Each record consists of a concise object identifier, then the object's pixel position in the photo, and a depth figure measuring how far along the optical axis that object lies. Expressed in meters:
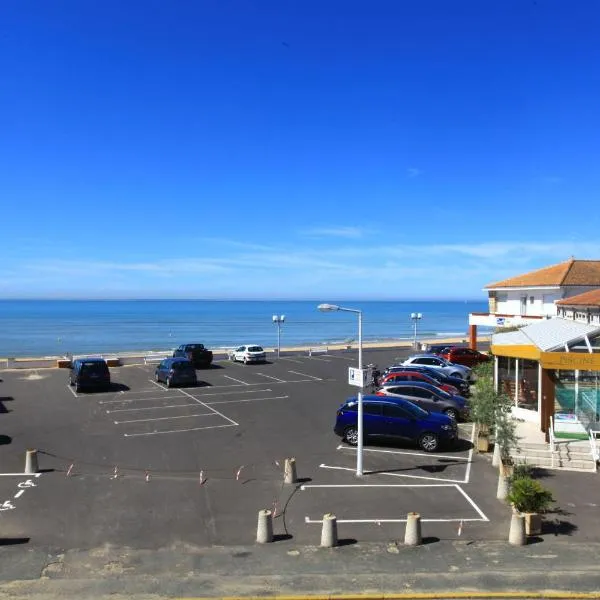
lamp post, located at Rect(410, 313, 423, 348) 56.82
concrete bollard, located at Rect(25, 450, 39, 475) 15.99
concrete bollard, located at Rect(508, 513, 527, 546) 11.47
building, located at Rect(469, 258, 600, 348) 37.53
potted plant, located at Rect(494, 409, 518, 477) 16.58
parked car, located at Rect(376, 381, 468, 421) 23.03
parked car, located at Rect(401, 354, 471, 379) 34.22
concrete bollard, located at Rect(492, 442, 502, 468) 16.96
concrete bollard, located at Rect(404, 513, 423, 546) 11.38
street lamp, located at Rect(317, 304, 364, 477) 15.71
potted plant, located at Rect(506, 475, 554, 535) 12.28
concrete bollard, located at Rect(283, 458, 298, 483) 15.33
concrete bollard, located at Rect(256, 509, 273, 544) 11.46
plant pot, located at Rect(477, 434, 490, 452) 18.62
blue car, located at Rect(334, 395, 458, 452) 18.78
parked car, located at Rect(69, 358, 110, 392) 30.50
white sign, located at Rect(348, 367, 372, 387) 16.27
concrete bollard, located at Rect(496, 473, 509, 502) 14.10
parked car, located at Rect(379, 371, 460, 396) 27.47
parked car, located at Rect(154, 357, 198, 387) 31.89
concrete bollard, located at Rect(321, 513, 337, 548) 11.23
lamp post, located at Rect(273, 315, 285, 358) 51.26
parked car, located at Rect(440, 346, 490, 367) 40.09
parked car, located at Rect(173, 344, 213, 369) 40.53
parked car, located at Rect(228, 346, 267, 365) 43.16
